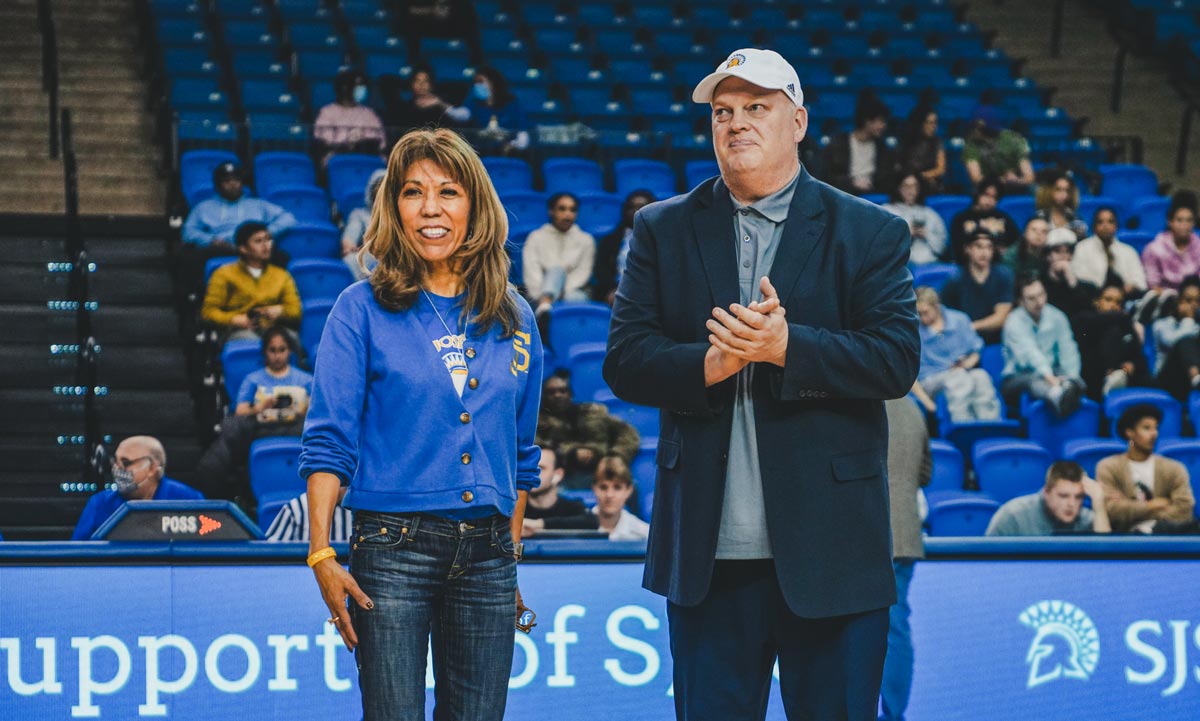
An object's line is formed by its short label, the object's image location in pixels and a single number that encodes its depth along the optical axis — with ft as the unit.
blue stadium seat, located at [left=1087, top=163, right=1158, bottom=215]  42.45
